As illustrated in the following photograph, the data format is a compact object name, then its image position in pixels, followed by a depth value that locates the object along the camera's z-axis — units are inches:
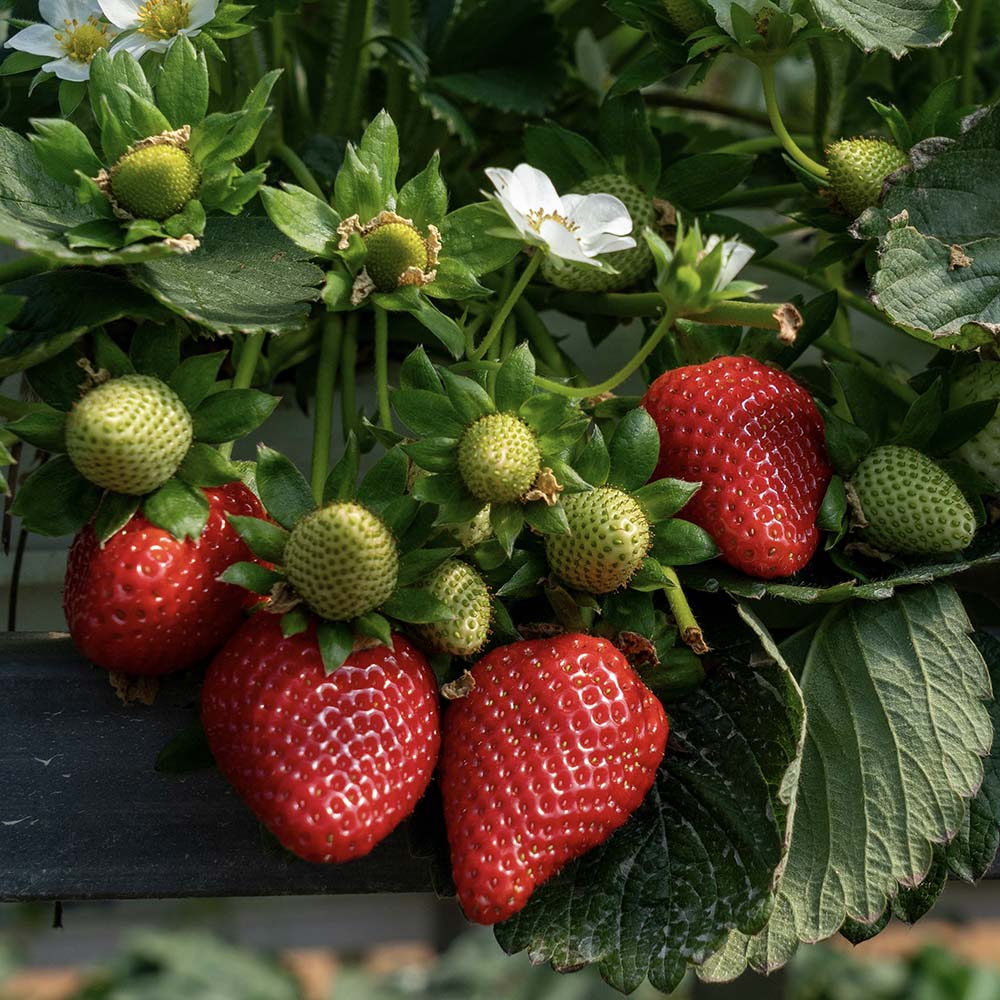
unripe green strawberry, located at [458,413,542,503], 19.3
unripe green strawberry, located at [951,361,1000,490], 20.6
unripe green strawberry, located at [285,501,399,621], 19.1
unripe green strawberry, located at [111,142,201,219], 19.3
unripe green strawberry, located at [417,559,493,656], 19.6
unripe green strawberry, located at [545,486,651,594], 19.5
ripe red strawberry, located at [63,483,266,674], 19.5
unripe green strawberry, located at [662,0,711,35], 20.9
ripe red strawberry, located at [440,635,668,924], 19.5
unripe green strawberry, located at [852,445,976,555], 20.2
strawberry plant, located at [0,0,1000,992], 19.4
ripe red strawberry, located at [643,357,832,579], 20.0
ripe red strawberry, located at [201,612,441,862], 19.1
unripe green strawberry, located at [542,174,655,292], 21.5
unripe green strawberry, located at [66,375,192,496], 19.1
